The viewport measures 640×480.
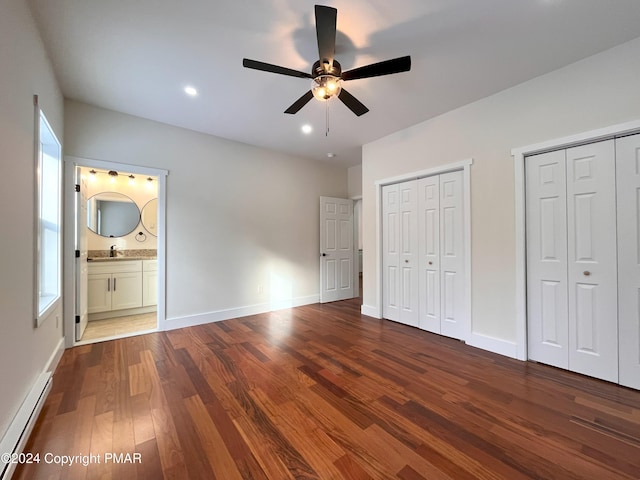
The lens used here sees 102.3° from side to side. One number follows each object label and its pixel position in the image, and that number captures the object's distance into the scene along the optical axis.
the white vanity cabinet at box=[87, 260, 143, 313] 3.94
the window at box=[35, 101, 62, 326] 2.47
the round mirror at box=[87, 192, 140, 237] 4.28
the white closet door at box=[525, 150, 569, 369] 2.43
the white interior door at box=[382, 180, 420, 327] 3.64
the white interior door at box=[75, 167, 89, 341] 3.05
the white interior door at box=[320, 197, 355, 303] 5.13
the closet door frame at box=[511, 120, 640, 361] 2.61
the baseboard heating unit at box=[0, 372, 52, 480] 1.29
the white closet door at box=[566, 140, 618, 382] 2.19
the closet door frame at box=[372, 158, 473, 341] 3.01
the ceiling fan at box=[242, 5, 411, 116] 1.69
